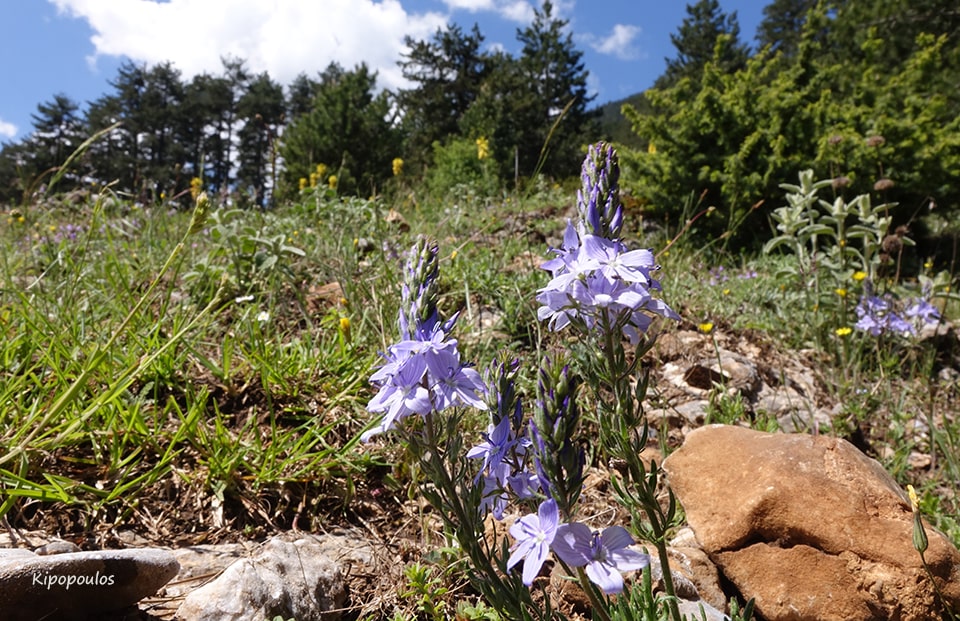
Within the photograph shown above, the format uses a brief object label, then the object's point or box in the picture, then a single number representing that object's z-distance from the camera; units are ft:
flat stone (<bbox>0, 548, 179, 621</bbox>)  5.06
